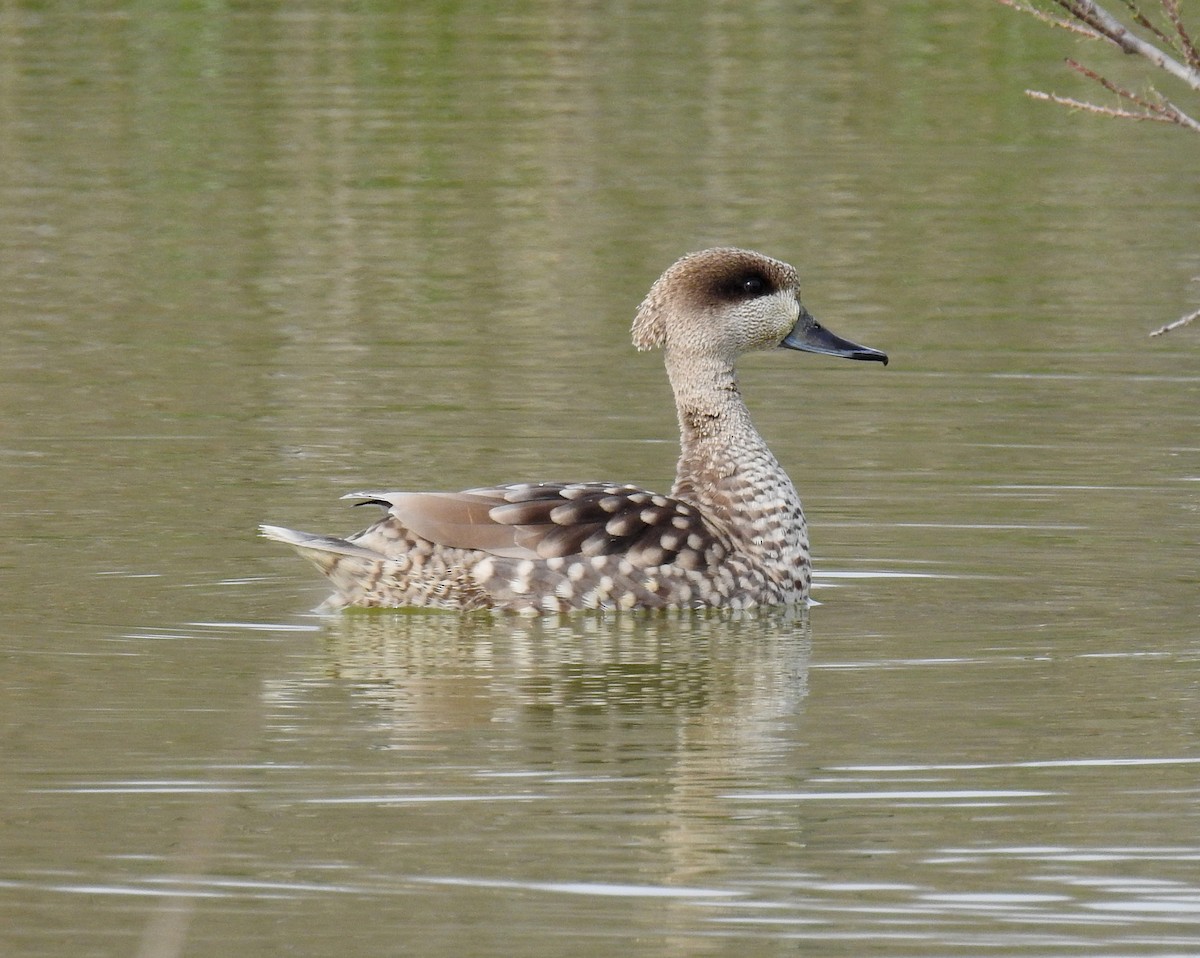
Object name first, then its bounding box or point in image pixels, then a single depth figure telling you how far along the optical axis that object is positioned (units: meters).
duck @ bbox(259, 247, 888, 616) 19.48
